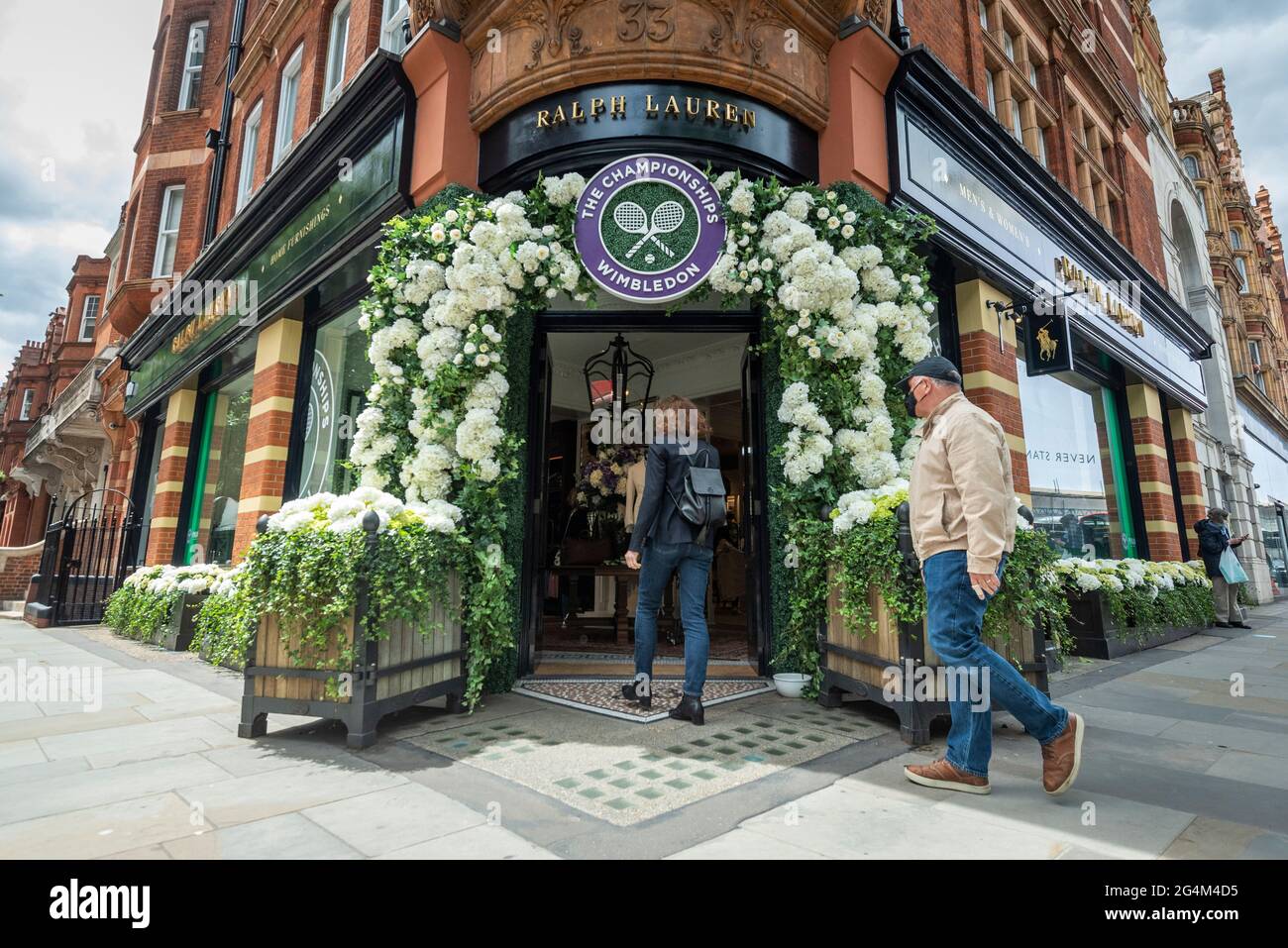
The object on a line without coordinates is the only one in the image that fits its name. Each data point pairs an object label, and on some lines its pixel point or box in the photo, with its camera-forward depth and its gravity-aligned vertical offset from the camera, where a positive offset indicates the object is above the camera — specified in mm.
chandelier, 7672 +2624
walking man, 2732 -10
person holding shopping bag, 10805 +77
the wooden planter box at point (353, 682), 3670 -669
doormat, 4285 -913
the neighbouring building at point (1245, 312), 19719 +9253
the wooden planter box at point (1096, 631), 7325 -678
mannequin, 7203 +952
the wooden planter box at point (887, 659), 3738 -555
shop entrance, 5602 +916
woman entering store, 4199 +170
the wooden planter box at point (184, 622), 7586 -629
